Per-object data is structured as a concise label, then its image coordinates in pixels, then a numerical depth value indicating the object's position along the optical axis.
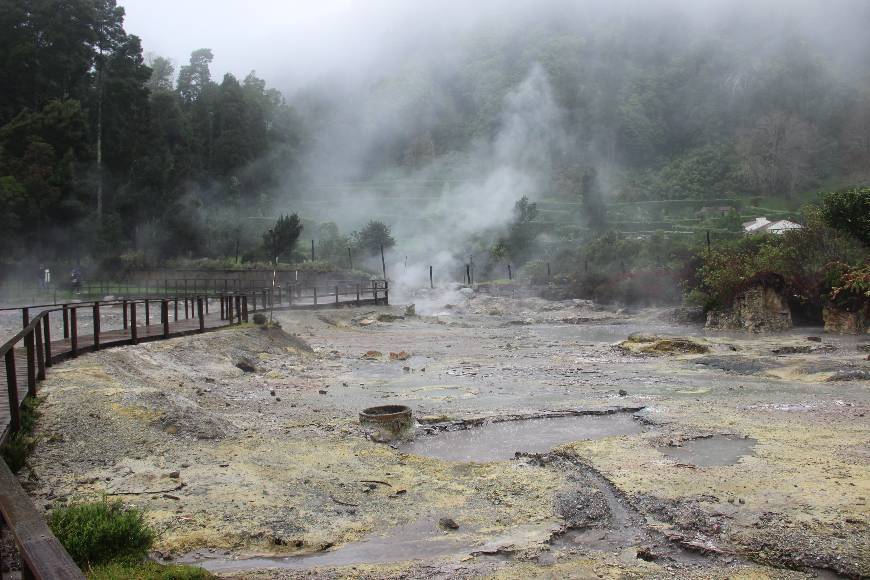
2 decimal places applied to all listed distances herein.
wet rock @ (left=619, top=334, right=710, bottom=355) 17.88
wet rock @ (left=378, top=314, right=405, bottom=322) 30.95
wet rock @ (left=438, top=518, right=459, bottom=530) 5.86
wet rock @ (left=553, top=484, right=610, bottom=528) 5.98
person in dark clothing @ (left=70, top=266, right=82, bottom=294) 33.91
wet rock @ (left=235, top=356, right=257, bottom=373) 14.53
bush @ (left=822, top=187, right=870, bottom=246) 21.91
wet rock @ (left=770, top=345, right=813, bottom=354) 17.66
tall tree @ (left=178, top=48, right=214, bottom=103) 82.12
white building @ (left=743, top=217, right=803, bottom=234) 54.27
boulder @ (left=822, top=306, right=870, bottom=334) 22.00
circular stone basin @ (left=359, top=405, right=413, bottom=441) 8.92
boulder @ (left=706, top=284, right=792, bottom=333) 24.50
